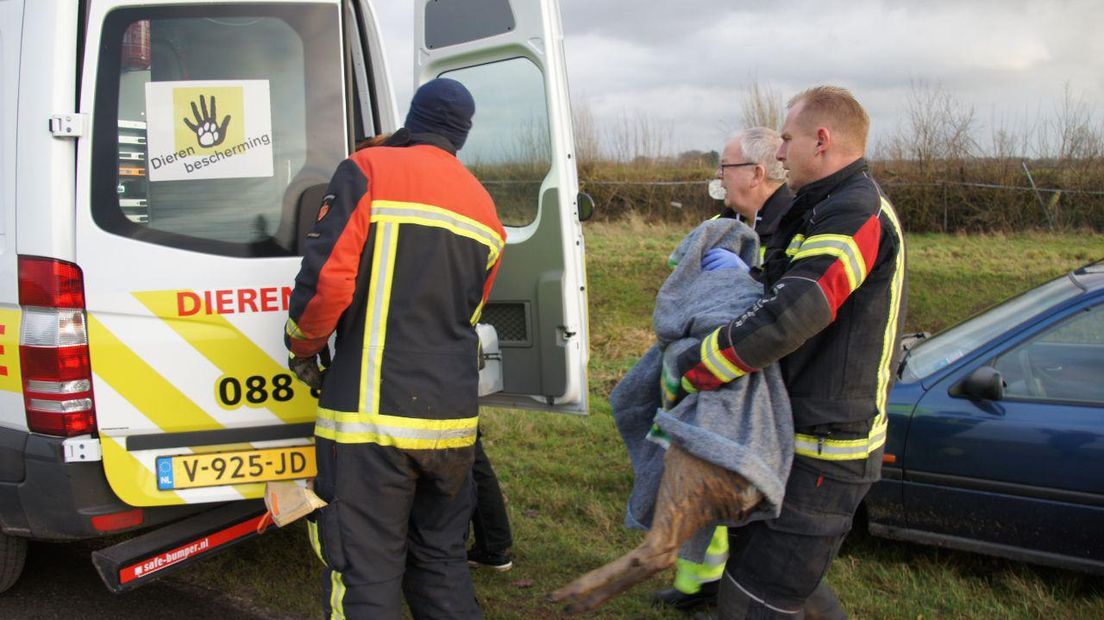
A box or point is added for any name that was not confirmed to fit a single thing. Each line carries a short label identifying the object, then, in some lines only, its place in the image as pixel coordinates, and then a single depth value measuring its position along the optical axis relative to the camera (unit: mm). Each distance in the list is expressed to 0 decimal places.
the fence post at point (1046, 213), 12867
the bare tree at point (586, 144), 16328
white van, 2775
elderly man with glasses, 3277
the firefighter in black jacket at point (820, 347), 2168
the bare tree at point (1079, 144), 13000
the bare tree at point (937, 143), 13734
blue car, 3426
